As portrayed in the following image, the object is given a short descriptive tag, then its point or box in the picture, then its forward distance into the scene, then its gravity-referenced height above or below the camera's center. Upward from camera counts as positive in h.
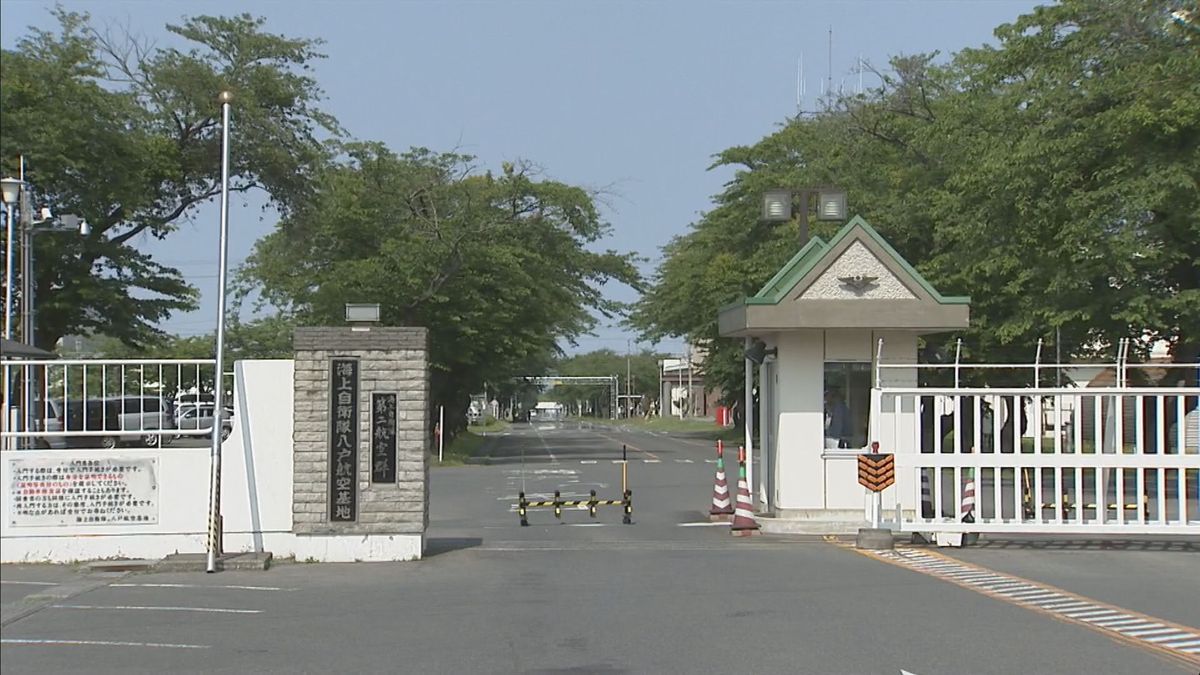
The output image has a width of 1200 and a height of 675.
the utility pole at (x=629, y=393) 152.25 +0.04
